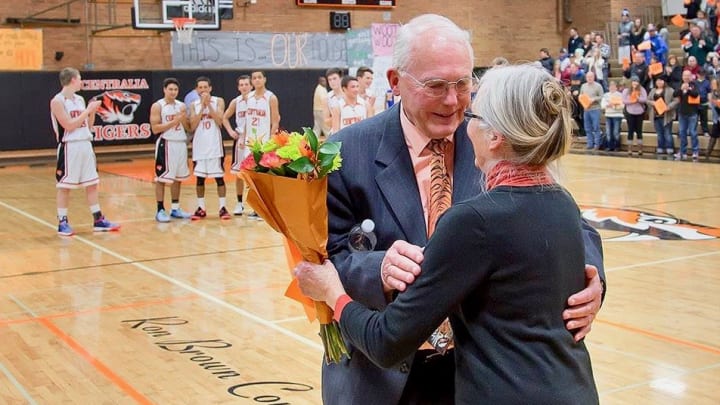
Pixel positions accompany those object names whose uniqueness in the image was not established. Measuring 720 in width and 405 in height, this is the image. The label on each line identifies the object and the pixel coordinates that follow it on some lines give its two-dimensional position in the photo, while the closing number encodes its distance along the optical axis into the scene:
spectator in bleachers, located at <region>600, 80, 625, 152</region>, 19.12
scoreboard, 24.34
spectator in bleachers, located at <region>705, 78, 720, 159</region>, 17.10
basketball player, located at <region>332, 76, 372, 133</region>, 12.20
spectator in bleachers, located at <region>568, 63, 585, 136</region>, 20.98
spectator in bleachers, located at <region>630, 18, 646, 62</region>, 21.62
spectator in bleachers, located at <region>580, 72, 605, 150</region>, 19.62
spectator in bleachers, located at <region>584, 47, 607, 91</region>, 20.64
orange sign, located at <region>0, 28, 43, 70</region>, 20.22
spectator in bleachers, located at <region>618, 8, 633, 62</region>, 21.73
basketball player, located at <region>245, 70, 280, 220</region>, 12.00
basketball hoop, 18.61
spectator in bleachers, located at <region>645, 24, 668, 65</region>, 20.04
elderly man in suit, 2.45
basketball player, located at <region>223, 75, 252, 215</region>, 12.06
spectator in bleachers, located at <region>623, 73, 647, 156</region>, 18.70
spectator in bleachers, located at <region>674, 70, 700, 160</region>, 17.23
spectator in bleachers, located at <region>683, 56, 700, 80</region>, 17.64
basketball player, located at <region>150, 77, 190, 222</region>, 11.64
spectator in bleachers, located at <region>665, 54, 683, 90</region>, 18.39
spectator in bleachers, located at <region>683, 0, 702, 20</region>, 22.38
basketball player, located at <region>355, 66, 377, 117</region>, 13.48
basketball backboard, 19.16
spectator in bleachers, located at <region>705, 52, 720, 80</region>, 17.78
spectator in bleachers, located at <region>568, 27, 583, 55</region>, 23.55
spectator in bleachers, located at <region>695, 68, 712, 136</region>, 17.52
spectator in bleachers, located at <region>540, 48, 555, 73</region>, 23.20
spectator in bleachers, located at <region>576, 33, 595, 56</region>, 22.17
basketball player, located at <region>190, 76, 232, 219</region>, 11.91
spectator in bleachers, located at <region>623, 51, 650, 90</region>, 19.77
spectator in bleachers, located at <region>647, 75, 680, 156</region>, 17.98
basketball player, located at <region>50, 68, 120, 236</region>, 10.45
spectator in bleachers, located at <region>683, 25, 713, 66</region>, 19.27
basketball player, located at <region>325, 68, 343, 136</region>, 12.58
